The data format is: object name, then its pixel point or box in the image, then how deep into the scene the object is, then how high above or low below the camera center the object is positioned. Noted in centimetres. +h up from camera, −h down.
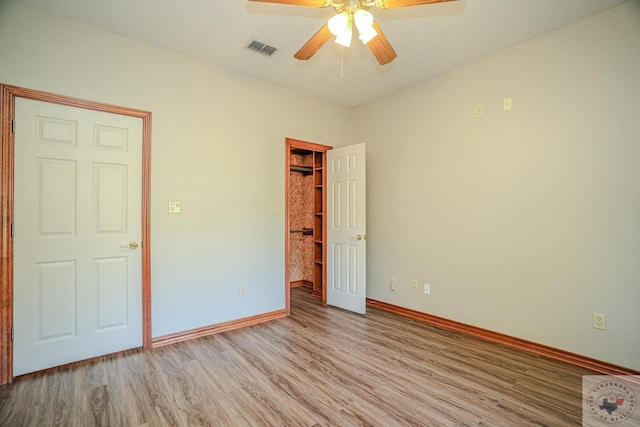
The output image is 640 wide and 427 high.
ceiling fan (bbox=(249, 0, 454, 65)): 167 +117
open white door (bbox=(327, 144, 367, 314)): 379 -18
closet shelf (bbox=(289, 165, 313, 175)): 489 +80
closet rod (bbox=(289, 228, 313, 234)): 519 -28
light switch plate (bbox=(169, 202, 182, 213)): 292 +9
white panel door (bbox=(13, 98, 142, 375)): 229 -16
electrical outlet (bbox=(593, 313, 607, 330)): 238 -88
